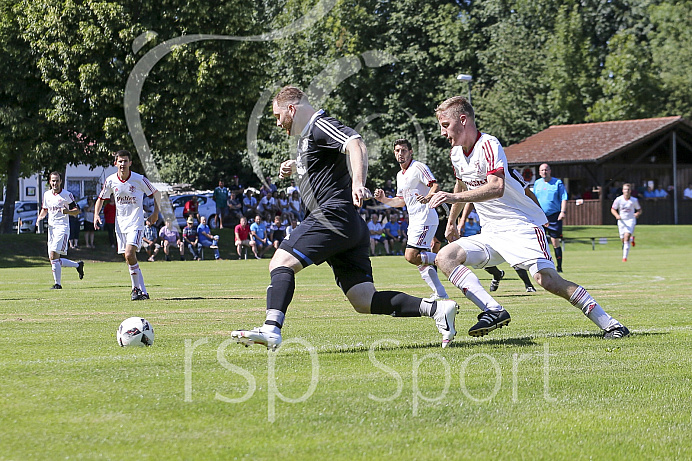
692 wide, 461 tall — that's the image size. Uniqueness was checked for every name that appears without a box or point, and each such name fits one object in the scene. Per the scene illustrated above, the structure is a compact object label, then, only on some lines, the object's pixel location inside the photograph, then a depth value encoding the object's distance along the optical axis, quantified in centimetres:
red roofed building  5203
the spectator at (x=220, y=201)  4084
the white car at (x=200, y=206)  3988
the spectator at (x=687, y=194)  5481
